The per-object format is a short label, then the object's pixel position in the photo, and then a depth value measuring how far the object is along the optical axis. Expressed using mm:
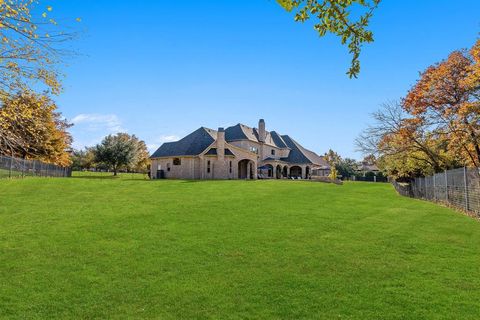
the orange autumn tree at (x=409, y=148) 27656
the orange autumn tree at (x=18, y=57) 8195
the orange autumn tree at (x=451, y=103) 21141
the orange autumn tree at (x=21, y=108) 9202
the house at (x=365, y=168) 105356
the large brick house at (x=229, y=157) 45812
